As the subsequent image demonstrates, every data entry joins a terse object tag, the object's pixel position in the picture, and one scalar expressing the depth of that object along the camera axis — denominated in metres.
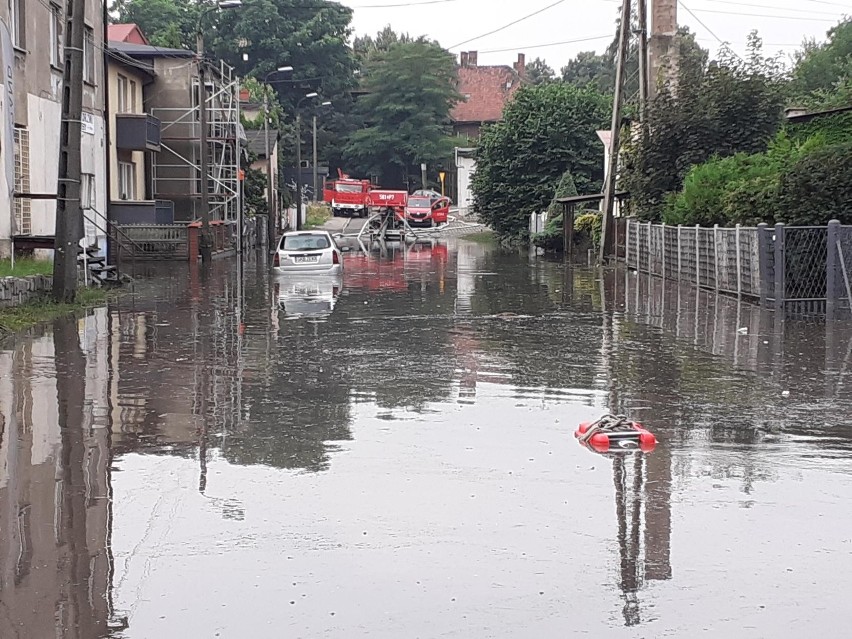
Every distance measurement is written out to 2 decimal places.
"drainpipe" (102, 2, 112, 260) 33.75
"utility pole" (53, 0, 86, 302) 20.80
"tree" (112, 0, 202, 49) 99.62
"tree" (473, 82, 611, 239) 61.50
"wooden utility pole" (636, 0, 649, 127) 35.44
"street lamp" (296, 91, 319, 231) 72.70
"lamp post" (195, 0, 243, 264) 43.81
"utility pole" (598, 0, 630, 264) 36.25
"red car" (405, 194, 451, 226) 79.88
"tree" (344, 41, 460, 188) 96.38
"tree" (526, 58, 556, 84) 127.56
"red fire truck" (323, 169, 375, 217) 87.50
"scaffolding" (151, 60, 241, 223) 51.53
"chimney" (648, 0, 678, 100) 35.62
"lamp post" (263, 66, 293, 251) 62.99
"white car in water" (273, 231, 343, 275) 30.42
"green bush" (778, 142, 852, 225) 21.62
